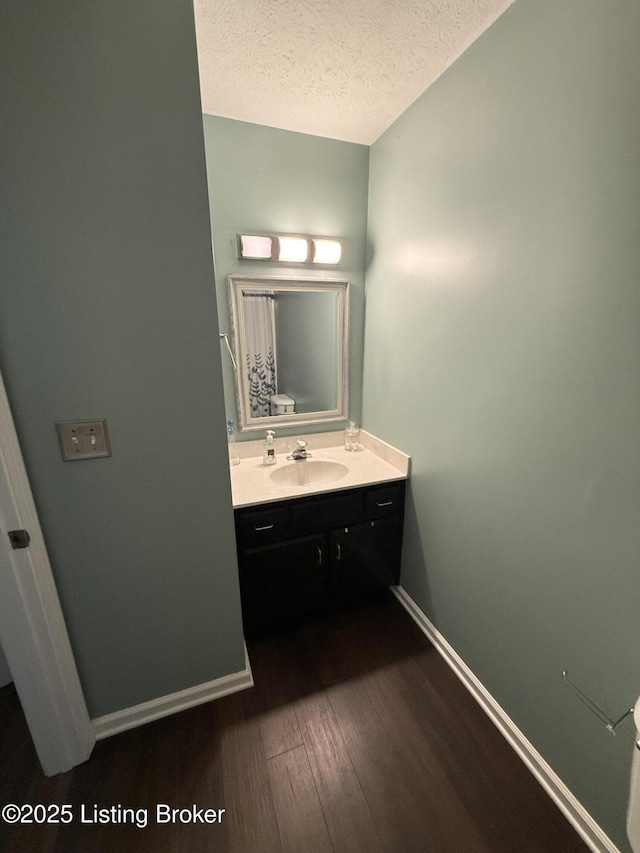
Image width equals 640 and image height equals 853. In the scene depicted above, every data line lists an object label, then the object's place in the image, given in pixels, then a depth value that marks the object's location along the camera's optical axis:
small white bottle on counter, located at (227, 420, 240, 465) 1.88
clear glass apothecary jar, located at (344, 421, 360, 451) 2.10
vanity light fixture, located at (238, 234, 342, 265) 1.67
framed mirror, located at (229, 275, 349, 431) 1.81
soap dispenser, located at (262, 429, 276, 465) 1.88
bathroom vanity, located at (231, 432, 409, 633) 1.52
